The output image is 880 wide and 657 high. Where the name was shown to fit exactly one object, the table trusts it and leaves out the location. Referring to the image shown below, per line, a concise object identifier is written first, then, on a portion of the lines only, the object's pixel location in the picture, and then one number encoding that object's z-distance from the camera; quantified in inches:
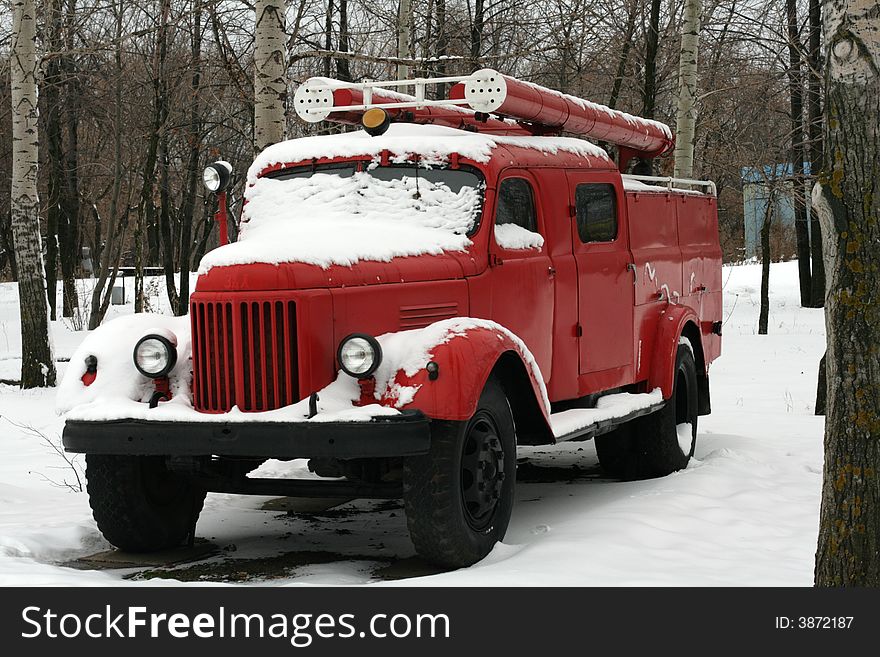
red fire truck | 224.5
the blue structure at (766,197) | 866.1
